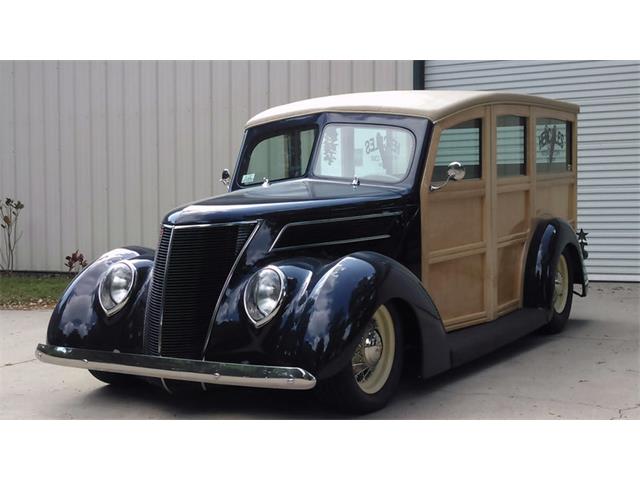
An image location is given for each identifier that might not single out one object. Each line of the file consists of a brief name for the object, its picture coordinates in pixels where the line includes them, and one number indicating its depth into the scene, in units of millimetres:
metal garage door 9953
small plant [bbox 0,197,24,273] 12078
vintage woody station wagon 4344
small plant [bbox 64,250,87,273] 11386
